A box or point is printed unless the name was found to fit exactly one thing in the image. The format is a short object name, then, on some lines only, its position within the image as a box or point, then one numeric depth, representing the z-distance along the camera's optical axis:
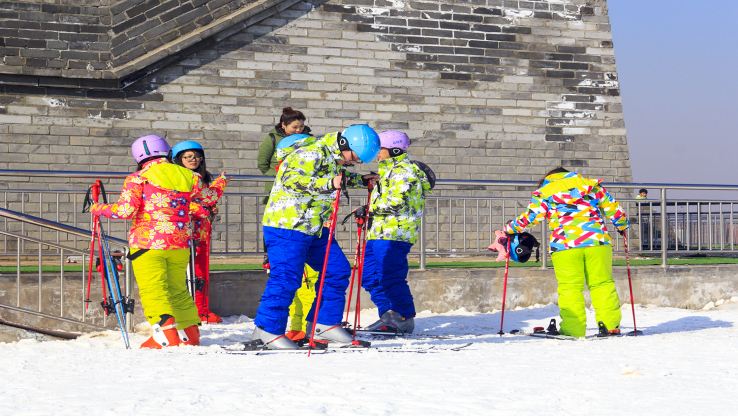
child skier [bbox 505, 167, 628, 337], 19.37
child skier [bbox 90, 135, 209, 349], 17.06
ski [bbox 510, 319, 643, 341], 19.33
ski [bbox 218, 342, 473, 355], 16.20
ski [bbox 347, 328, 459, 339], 19.87
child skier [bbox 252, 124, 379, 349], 16.25
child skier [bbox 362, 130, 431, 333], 19.94
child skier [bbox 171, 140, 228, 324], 18.39
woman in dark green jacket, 19.09
